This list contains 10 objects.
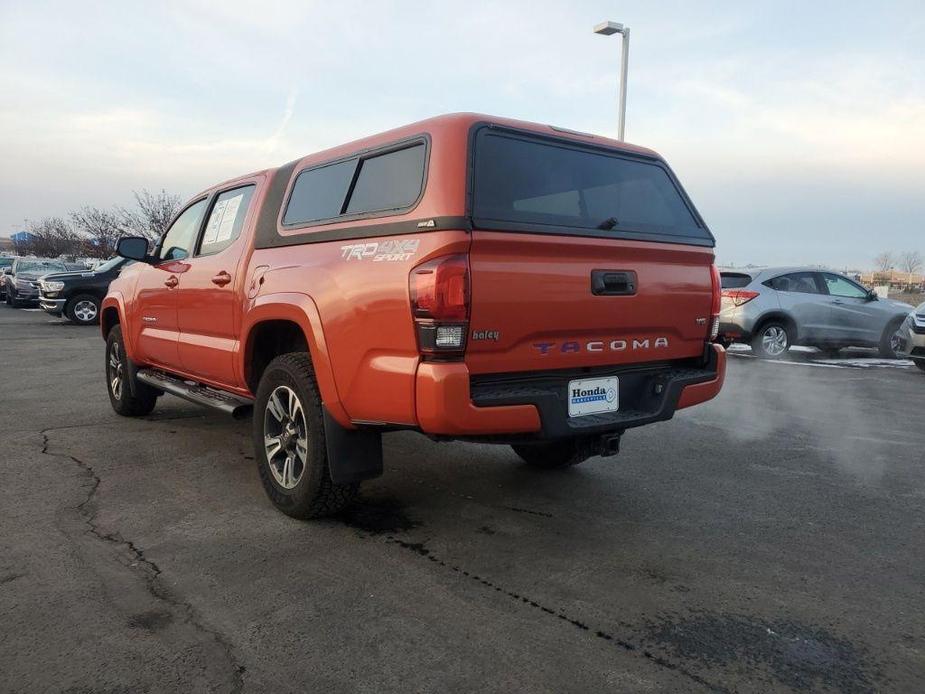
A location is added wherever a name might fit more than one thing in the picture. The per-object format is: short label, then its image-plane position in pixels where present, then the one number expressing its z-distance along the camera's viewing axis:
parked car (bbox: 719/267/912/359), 11.60
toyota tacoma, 3.07
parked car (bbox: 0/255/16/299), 28.65
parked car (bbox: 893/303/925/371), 9.91
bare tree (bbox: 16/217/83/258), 56.12
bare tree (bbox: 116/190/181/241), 41.88
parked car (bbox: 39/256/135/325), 17.41
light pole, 14.98
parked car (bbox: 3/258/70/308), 24.61
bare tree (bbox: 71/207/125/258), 45.16
